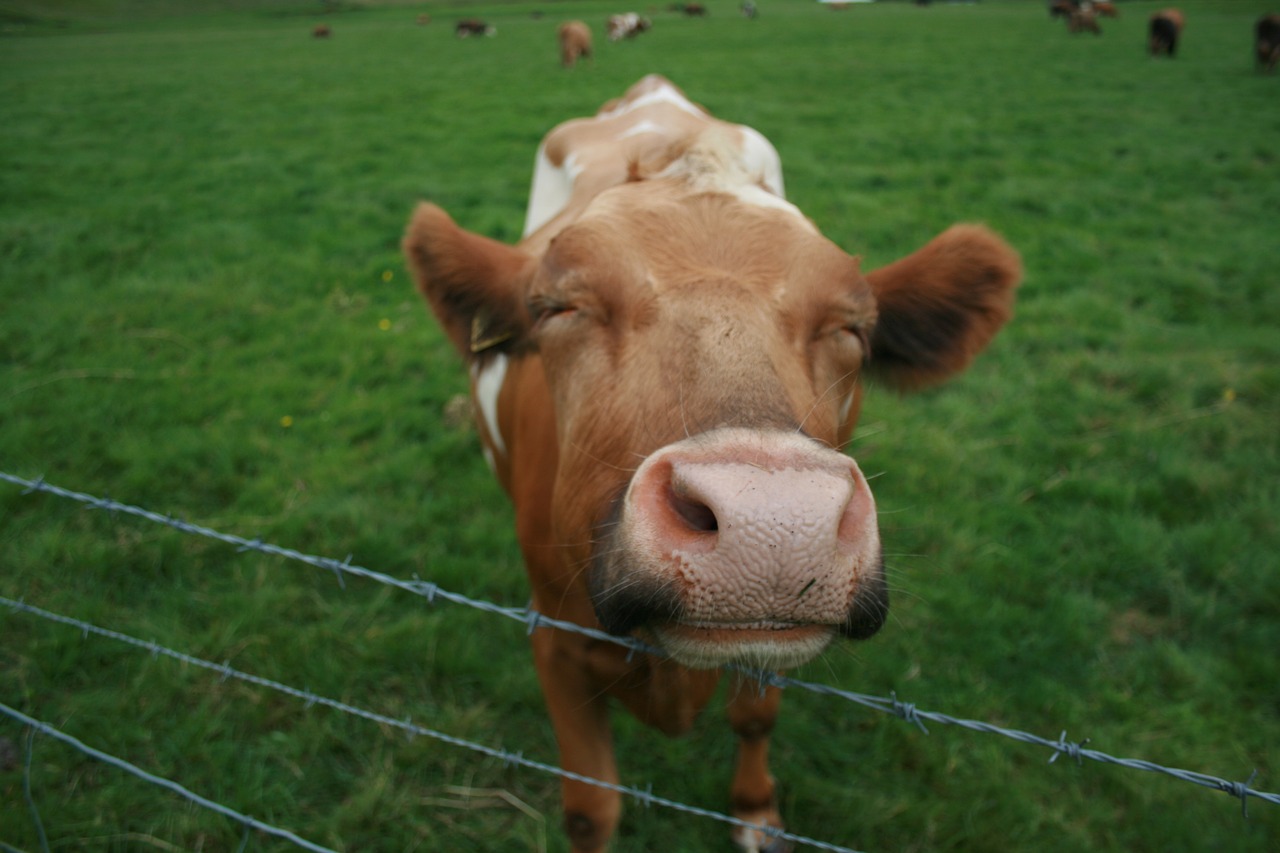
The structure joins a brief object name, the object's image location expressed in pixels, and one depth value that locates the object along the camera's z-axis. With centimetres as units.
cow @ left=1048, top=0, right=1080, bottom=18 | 3331
